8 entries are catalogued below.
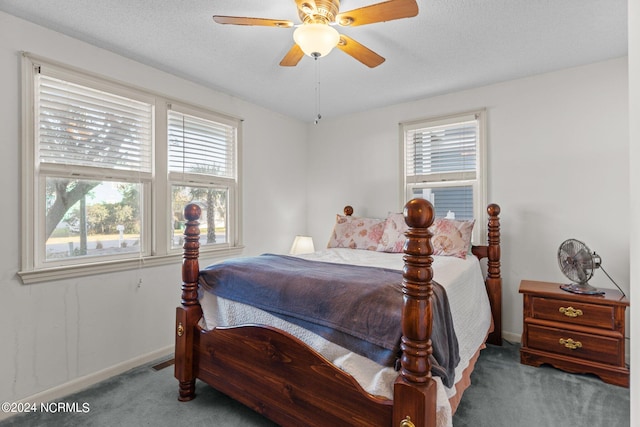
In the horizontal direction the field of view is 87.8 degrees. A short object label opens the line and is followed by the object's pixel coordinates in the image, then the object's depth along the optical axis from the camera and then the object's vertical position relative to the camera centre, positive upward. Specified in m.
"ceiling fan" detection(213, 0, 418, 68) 1.61 +0.98
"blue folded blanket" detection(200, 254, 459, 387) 1.41 -0.44
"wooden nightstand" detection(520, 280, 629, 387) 2.26 -0.86
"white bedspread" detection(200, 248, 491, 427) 1.42 -0.62
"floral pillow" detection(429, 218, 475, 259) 2.79 -0.22
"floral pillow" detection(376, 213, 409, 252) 3.09 -0.22
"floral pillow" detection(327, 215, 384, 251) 3.32 -0.21
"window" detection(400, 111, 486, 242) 3.21 +0.49
